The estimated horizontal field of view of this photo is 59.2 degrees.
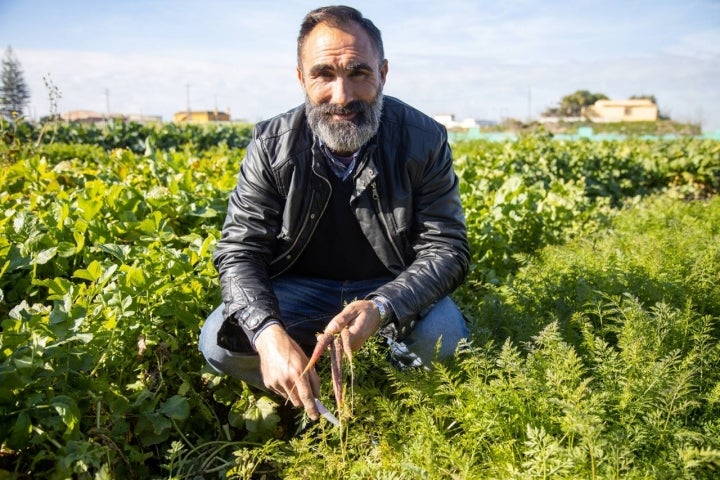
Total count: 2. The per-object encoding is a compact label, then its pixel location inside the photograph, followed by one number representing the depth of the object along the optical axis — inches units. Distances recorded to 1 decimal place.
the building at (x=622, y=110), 2714.1
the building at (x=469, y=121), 2369.0
